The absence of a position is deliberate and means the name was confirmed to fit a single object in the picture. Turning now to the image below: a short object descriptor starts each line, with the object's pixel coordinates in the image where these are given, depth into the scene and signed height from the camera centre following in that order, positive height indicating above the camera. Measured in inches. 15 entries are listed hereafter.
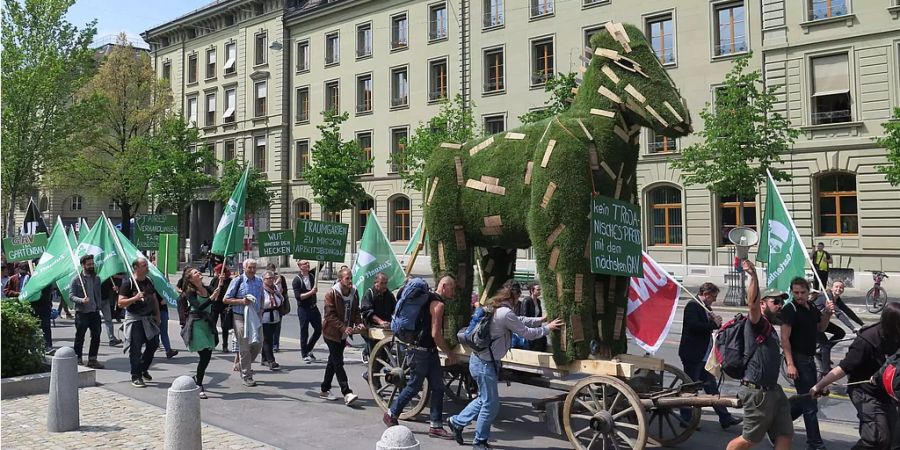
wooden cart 243.4 -56.3
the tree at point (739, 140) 858.8 +128.4
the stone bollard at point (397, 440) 168.4 -46.8
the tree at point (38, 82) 1222.9 +297.7
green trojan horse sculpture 271.9 +26.7
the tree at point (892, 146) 773.3 +108.1
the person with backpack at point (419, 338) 290.7 -38.3
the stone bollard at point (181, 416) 239.1 -57.4
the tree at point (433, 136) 1163.3 +186.9
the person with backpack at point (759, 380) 218.2 -43.0
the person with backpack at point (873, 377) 209.2 -41.3
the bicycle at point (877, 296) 781.3 -60.5
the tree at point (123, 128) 1670.8 +301.1
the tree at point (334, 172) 1295.5 +141.1
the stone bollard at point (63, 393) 291.6 -60.1
